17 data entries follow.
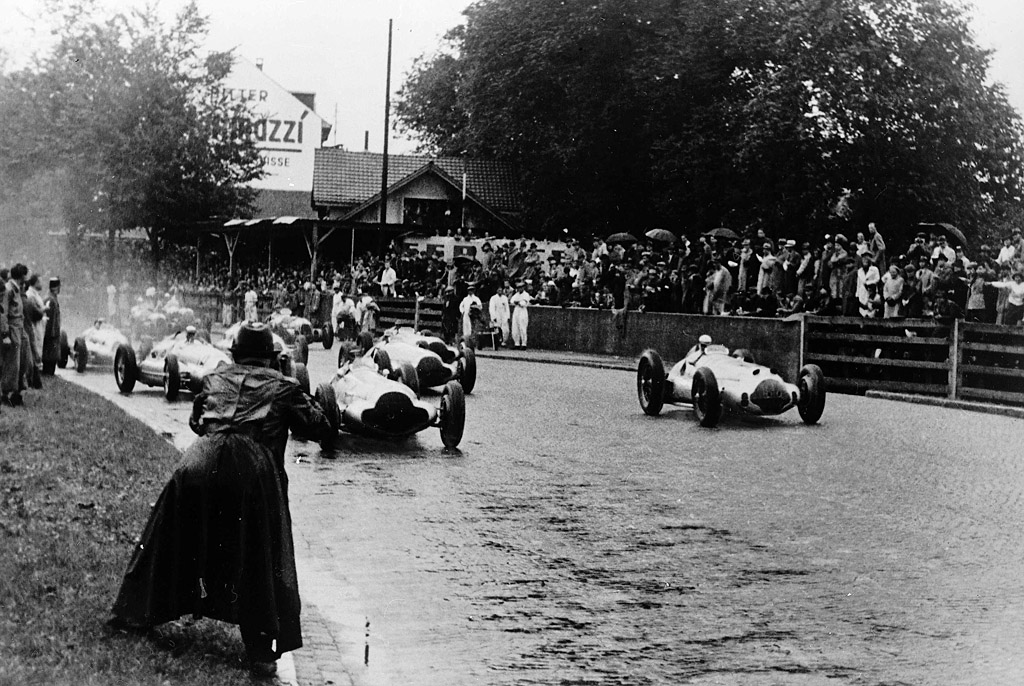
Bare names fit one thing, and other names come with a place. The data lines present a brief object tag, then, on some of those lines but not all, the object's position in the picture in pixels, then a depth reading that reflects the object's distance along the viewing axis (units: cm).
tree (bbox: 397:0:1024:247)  3891
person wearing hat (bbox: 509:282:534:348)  3369
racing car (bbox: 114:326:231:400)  1836
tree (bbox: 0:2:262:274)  5069
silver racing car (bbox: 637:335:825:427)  1655
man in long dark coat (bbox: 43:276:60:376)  2225
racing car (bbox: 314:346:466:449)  1406
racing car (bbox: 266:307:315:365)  2380
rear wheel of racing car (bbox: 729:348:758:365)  1744
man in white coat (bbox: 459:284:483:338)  3334
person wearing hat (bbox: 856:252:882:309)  2402
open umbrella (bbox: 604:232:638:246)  3591
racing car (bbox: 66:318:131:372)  2373
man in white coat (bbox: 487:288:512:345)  3400
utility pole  4478
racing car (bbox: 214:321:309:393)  1399
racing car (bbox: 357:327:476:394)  1996
